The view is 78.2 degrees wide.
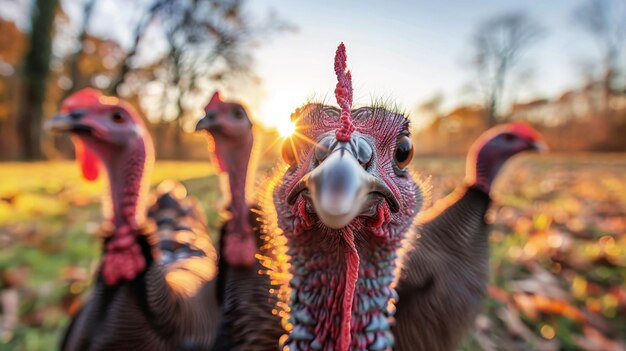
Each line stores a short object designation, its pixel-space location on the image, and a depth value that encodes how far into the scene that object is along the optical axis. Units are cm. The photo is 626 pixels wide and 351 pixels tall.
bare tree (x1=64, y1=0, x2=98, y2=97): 1473
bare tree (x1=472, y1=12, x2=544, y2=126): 1739
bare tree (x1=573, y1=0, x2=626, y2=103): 1606
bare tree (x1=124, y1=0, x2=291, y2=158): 1321
